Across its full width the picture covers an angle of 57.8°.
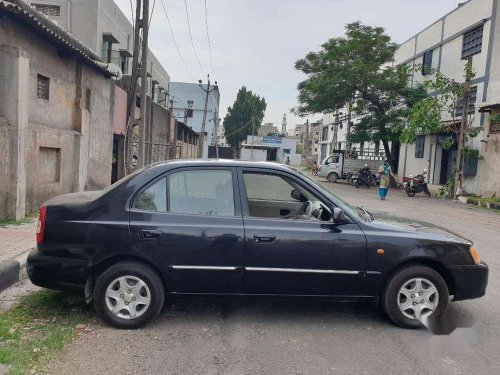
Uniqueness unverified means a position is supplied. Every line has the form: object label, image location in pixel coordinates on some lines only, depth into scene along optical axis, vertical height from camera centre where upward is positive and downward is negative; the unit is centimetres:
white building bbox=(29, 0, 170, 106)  2108 +648
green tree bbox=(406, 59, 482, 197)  2073 +262
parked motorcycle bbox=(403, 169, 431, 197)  2198 -49
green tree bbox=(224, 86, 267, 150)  6731 +734
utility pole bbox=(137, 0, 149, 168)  1442 +283
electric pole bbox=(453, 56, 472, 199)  2045 +198
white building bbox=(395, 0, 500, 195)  2048 +574
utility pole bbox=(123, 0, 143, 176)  1462 +276
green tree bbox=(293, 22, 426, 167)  2638 +520
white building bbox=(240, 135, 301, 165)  6303 +276
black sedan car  420 -79
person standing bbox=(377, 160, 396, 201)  1850 -25
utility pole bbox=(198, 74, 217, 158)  3699 +193
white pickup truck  2980 +43
